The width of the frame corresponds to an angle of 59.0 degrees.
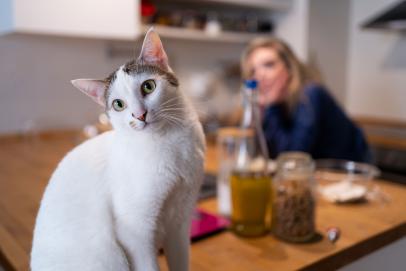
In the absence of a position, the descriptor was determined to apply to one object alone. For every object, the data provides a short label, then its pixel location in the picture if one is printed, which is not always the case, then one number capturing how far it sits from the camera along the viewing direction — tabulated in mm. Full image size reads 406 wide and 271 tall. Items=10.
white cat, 465
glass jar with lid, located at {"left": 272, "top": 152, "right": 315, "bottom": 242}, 721
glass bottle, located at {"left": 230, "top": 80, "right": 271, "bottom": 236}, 760
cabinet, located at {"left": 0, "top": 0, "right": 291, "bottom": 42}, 1415
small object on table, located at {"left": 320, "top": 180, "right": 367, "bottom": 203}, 918
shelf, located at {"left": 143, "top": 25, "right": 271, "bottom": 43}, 1937
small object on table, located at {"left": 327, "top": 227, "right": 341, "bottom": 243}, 716
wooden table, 641
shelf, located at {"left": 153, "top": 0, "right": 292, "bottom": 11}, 2076
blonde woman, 1541
